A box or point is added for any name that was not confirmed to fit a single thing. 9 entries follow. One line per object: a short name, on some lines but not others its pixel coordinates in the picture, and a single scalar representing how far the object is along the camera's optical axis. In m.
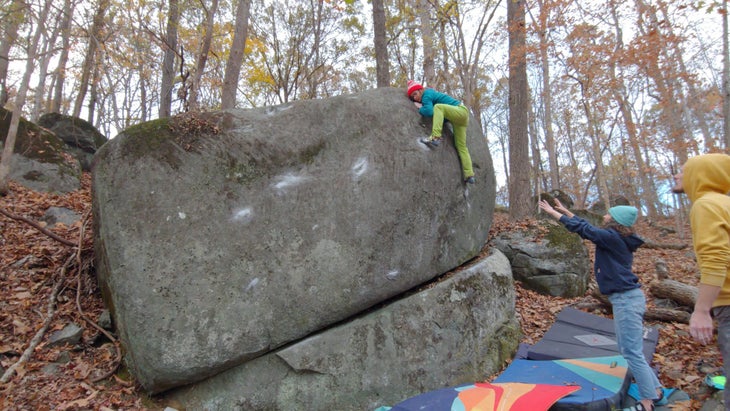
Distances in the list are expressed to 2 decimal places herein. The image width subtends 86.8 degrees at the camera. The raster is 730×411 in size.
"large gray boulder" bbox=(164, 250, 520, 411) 4.04
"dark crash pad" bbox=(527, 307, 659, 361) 4.77
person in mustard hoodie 2.52
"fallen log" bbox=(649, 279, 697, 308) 6.04
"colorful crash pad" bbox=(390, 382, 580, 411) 3.54
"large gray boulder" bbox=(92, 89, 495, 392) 3.82
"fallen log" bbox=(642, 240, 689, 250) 11.79
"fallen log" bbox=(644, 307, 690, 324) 5.74
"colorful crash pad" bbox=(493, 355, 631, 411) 3.66
